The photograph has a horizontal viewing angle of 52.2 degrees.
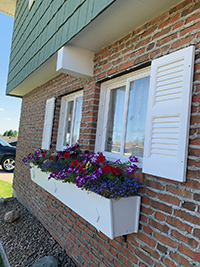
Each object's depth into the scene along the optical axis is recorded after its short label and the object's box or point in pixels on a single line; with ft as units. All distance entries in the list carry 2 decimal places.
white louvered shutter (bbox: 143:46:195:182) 4.79
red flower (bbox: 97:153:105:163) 6.43
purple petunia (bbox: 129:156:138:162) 6.22
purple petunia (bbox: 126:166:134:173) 5.97
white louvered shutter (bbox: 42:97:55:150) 12.56
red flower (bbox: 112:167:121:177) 5.96
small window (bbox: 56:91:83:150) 10.98
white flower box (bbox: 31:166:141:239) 5.52
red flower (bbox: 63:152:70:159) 8.42
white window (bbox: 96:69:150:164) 7.00
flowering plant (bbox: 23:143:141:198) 5.64
